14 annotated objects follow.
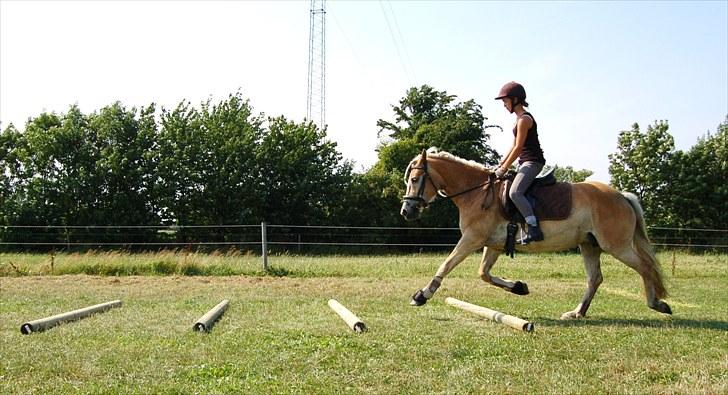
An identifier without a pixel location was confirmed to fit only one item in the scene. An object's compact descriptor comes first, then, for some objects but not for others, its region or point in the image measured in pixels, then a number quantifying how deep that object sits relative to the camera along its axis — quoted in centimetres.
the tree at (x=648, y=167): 3966
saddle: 839
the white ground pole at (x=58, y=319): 718
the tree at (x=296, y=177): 3491
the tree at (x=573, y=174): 5820
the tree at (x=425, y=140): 3722
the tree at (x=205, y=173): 3372
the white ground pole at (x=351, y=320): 696
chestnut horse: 847
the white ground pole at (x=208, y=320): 709
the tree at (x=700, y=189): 3809
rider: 828
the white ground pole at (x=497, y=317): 695
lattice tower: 3544
